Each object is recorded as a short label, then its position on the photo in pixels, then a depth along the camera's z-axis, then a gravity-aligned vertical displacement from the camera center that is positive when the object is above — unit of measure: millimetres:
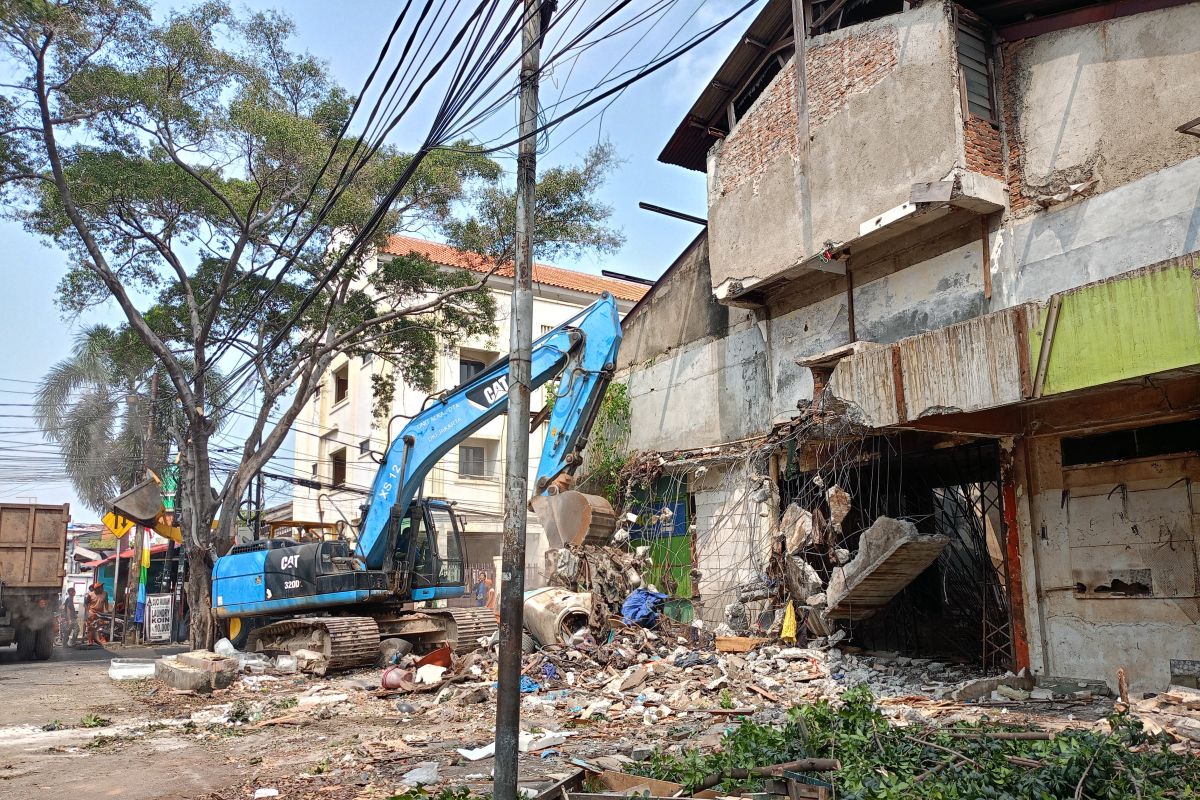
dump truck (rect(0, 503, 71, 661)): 17297 -328
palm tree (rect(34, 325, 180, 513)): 26141 +3630
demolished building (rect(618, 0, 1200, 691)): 9312 +2383
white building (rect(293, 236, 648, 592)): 29125 +3937
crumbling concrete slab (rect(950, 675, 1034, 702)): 9672 -1515
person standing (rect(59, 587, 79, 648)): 25609 -2068
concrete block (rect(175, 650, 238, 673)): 11906 -1475
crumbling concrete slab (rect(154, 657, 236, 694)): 11664 -1647
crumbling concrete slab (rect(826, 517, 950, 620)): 10922 -260
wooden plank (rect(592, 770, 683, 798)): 5441 -1426
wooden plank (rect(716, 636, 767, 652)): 12312 -1291
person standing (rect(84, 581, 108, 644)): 24281 -1598
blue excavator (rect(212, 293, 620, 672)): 11484 -33
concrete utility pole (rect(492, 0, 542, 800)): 5438 +675
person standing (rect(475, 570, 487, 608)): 25078 -1062
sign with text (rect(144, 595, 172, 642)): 22859 -1611
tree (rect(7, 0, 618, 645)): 16172 +6551
